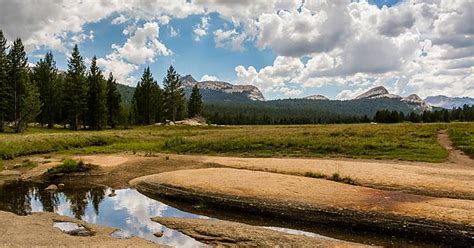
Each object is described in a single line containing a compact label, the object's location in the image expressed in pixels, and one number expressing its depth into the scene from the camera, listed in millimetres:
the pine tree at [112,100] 108812
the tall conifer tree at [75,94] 91688
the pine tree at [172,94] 130000
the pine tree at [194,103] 148000
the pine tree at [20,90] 76088
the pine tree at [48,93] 97062
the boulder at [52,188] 31328
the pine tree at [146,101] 126438
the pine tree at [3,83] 73888
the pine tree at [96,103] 97625
